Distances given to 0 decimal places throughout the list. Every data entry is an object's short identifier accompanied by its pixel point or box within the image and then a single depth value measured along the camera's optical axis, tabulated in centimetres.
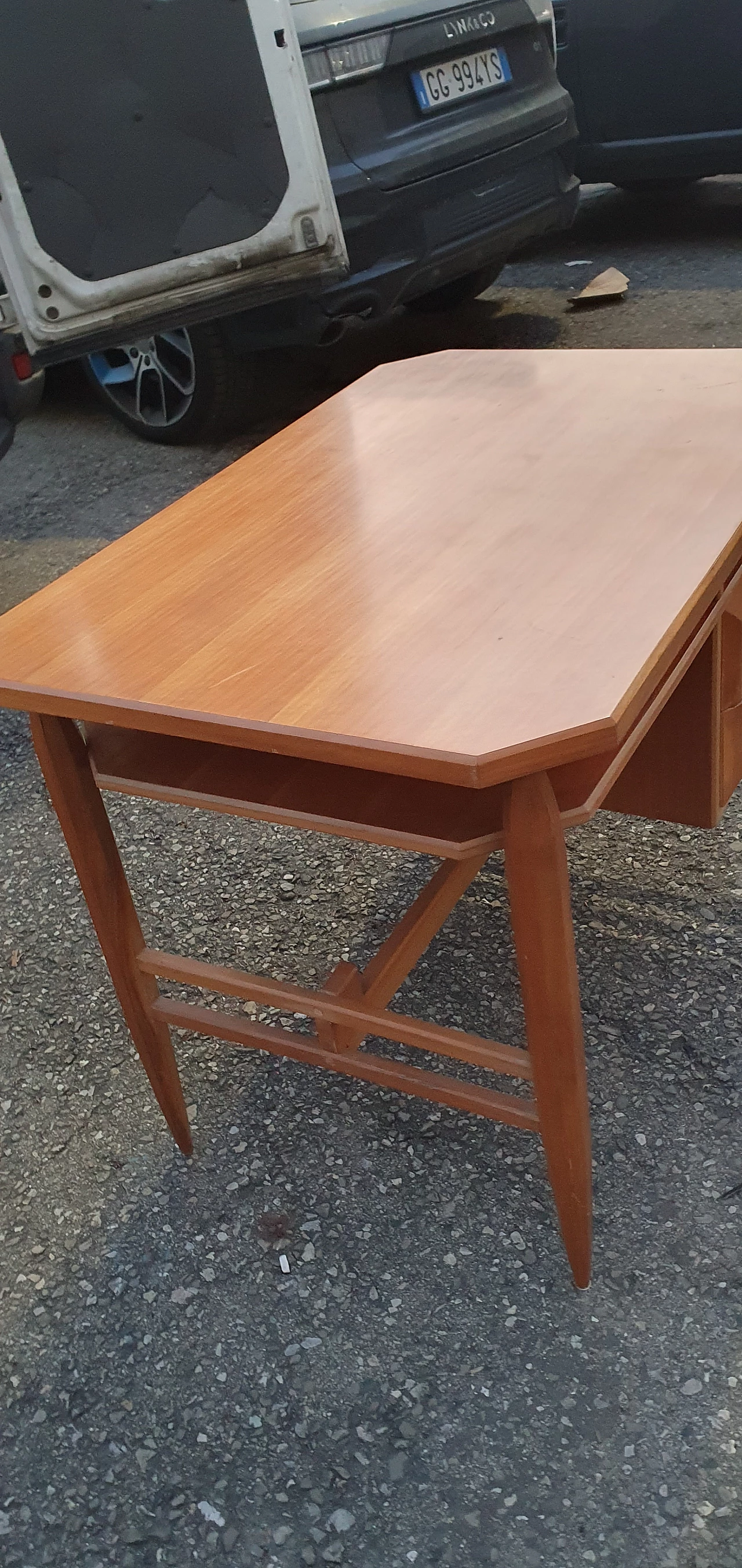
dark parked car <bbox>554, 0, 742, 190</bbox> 469
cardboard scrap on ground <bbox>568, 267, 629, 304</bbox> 474
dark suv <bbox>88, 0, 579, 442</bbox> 345
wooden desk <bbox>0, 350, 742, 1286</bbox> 122
